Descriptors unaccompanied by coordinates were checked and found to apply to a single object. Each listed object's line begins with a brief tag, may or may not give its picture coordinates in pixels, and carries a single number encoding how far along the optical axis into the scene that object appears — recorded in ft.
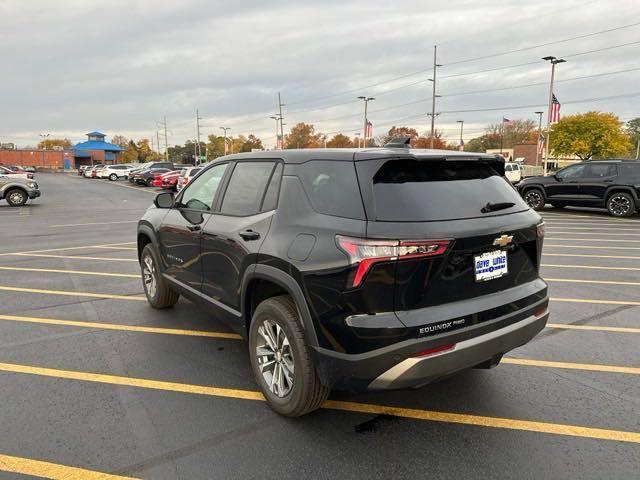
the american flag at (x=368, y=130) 163.73
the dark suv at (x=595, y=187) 47.60
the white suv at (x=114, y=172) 163.84
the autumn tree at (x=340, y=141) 332.76
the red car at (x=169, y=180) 106.11
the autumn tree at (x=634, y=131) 357.00
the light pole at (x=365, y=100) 192.90
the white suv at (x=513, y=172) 110.01
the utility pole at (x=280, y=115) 245.96
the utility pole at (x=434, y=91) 157.07
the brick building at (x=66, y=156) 312.09
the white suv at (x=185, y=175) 81.16
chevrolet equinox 8.45
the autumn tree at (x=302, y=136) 336.29
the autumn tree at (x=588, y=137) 203.67
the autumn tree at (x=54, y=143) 456.45
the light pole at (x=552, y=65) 109.53
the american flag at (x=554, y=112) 103.45
